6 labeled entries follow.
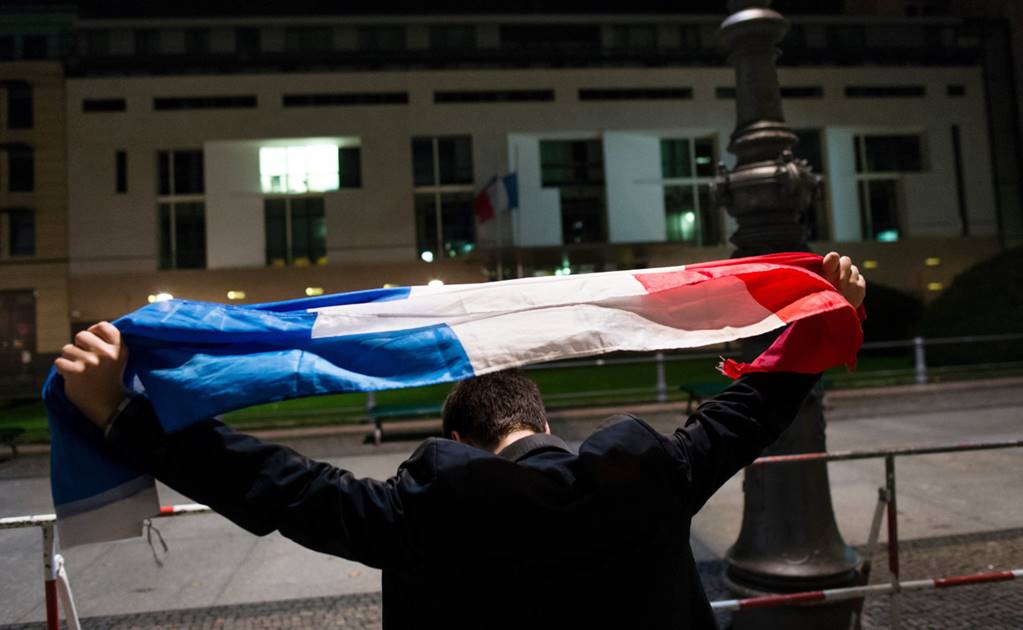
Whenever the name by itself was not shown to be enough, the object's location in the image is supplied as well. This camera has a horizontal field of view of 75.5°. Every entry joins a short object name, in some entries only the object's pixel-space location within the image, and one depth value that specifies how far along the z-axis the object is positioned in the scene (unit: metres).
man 1.32
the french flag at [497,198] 27.41
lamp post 4.29
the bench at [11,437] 8.21
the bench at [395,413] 12.48
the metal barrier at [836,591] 2.94
